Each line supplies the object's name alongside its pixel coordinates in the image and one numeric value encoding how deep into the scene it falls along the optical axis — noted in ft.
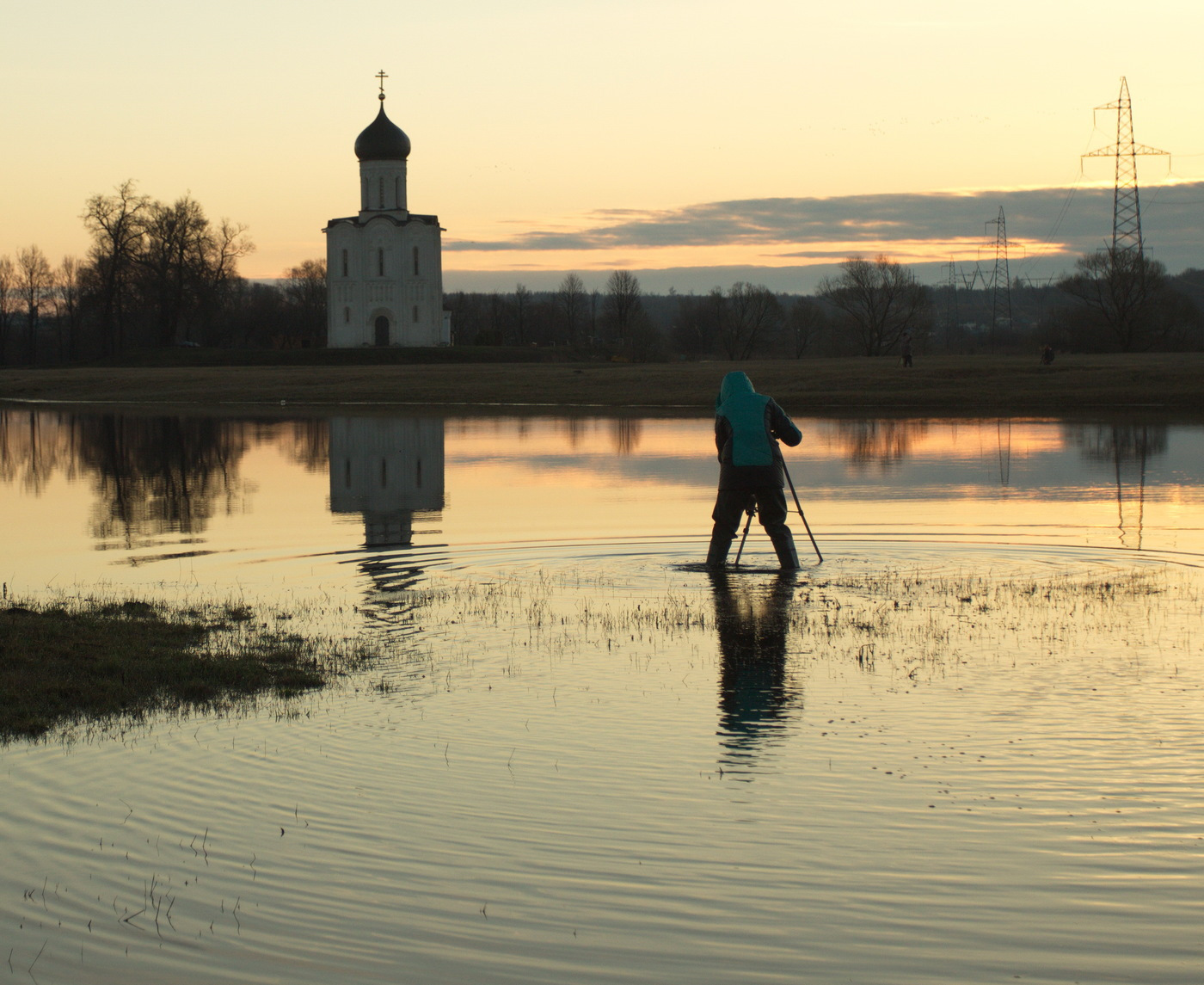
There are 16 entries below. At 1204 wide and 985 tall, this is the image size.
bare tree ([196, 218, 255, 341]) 353.51
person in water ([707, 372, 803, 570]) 46.55
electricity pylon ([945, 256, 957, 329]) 501.97
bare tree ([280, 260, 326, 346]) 453.99
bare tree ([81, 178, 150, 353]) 344.28
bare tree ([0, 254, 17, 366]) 434.71
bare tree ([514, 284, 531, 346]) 511.81
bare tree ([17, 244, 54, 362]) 442.09
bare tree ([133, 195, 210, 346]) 345.92
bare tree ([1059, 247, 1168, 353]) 336.49
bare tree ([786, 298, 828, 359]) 491.72
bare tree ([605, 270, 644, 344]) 476.95
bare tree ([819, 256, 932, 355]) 392.68
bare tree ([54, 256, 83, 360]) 418.31
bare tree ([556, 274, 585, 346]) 524.11
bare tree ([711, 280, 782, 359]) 473.67
